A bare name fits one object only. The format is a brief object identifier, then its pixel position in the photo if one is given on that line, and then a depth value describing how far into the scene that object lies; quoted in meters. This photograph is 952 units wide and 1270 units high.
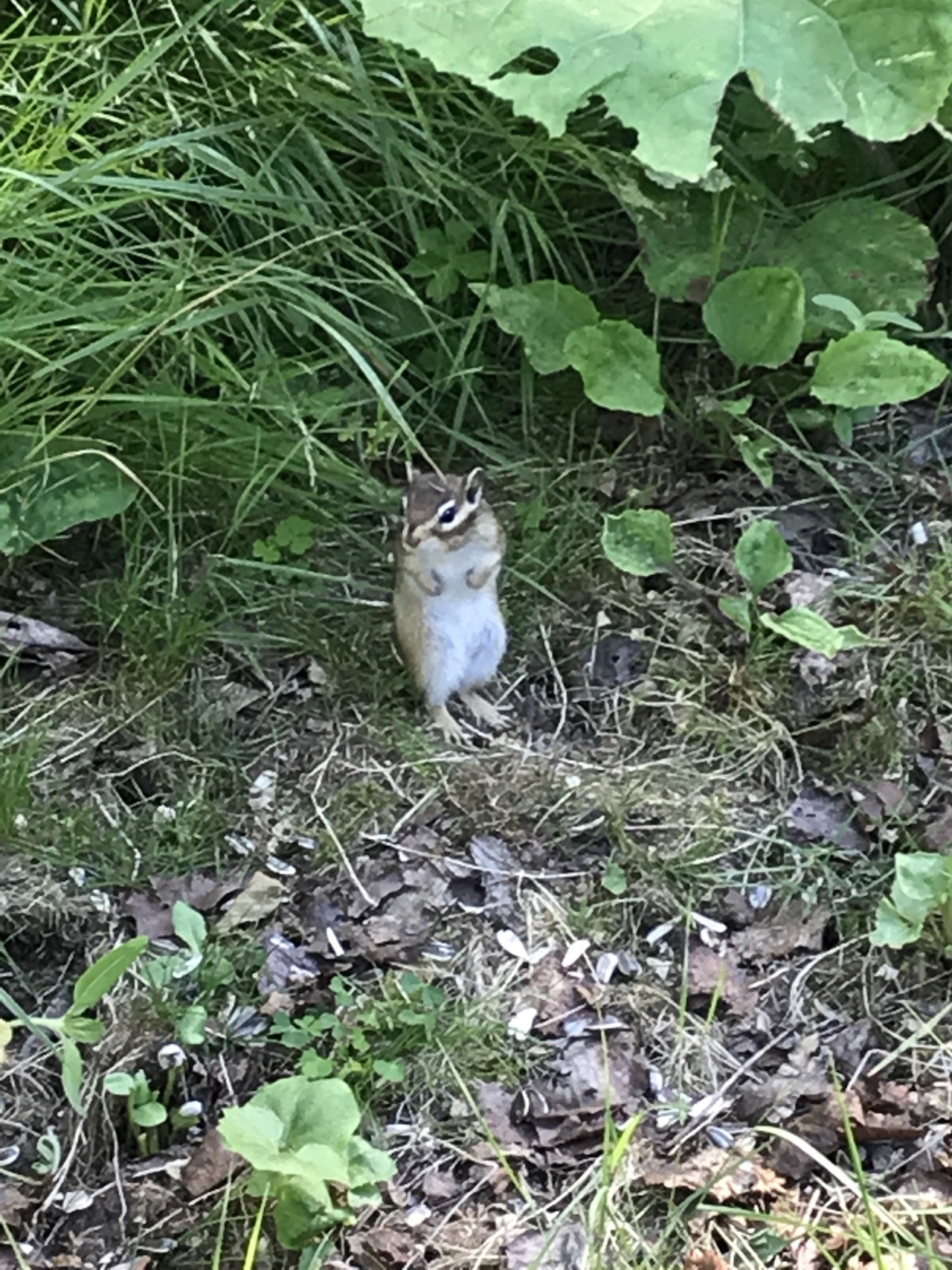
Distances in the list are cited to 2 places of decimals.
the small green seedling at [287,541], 3.01
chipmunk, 2.72
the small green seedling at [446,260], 3.13
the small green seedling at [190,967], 2.33
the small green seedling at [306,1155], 1.97
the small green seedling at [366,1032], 2.25
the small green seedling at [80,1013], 1.99
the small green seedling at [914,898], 2.33
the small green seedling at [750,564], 2.74
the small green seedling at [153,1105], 2.17
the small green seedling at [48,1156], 2.18
